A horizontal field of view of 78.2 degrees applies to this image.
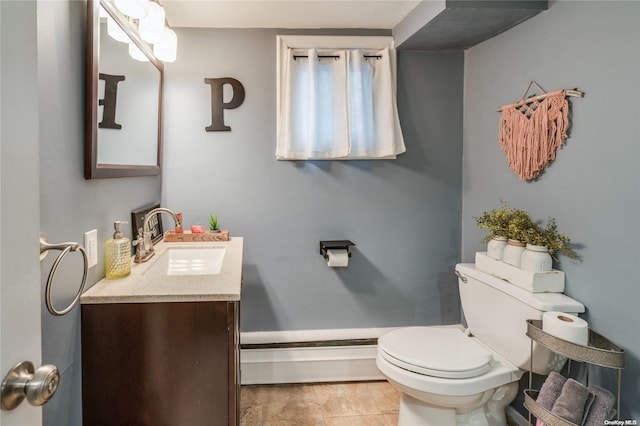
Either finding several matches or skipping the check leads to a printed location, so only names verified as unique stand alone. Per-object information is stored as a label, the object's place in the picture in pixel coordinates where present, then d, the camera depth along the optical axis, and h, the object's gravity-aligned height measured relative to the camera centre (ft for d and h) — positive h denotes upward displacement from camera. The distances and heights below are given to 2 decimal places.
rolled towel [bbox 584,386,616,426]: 4.11 -2.10
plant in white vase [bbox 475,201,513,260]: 6.02 -0.36
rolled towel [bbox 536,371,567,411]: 4.52 -2.12
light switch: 4.12 -0.44
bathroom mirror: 4.08 +1.31
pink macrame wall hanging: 5.33 +1.16
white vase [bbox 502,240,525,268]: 5.61 -0.64
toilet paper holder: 7.66 -0.76
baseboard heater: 7.68 -2.97
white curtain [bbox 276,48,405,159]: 7.43 +1.90
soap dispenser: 4.49 -0.60
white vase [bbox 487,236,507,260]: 6.00 -0.60
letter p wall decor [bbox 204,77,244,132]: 7.43 +2.01
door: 1.78 +0.03
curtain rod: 7.54 +2.90
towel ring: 2.98 -0.42
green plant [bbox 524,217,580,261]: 5.24 -0.42
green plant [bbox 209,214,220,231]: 7.15 -0.34
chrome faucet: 5.34 -0.55
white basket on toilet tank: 5.25 -0.97
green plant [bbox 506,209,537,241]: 5.70 -0.27
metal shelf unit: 4.10 -1.57
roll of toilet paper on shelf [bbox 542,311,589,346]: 4.49 -1.38
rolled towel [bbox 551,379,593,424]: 4.22 -2.11
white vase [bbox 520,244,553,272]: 5.31 -0.70
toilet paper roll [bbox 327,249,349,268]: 7.51 -0.99
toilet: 5.13 -2.08
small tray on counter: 6.80 -0.55
